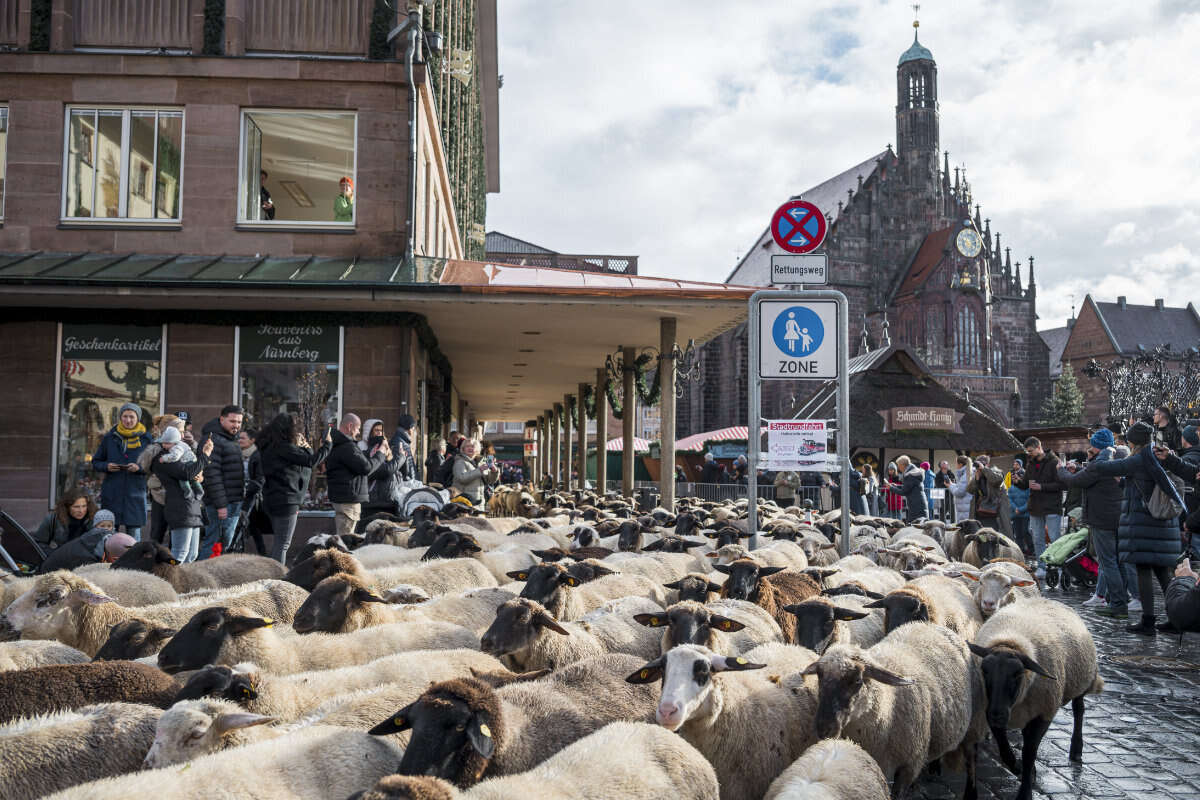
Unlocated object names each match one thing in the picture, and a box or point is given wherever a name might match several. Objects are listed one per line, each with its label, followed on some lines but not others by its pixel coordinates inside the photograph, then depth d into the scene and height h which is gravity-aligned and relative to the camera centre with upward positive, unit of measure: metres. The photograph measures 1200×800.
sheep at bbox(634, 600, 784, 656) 5.14 -0.98
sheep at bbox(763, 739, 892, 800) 3.52 -1.24
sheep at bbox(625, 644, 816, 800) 4.23 -1.22
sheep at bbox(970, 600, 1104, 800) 5.06 -1.22
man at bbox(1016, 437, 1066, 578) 13.59 -0.57
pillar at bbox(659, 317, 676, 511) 14.81 +0.73
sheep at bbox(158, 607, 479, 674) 4.58 -1.02
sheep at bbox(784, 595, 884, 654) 5.70 -1.04
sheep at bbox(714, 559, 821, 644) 6.36 -0.95
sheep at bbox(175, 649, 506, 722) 3.82 -1.03
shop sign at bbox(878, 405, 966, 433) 39.28 +1.30
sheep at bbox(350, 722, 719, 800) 3.03 -1.11
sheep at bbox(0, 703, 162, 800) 3.31 -1.09
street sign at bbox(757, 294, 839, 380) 9.16 +1.08
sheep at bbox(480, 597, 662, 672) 5.03 -1.05
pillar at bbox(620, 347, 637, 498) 17.86 +0.57
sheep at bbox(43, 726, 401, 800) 2.91 -1.05
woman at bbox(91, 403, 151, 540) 9.30 -0.30
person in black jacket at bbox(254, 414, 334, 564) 9.25 -0.24
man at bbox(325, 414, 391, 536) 9.81 -0.28
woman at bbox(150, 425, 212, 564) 8.80 -0.43
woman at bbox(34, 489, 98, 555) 9.20 -0.73
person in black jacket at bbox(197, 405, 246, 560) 9.41 -0.26
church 63.75 +11.25
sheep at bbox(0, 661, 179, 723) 3.83 -0.99
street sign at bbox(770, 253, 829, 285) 9.18 +1.74
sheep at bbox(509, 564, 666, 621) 6.11 -0.98
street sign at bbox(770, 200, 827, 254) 9.34 +2.17
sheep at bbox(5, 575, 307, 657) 5.46 -0.98
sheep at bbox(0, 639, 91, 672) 4.63 -1.04
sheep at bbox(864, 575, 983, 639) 6.08 -1.04
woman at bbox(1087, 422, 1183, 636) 9.45 -0.76
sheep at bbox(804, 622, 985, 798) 4.49 -1.23
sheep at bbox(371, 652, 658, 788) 3.29 -1.06
